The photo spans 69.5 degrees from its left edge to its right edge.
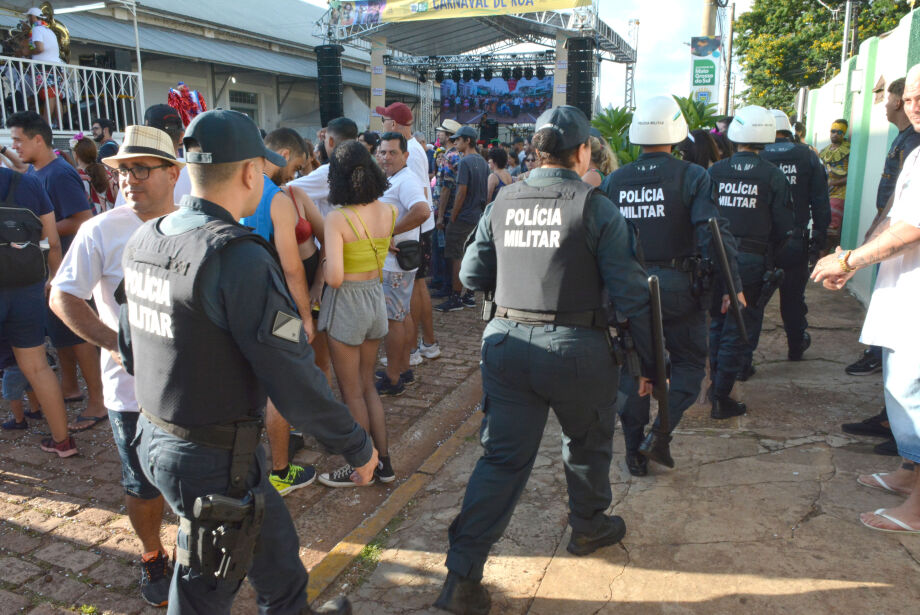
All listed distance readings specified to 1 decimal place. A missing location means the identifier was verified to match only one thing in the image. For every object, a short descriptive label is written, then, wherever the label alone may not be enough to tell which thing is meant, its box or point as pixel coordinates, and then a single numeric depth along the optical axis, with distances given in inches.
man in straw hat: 105.3
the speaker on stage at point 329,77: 732.7
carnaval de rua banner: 657.0
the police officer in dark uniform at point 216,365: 72.6
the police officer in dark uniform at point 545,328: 103.2
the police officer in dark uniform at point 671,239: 144.8
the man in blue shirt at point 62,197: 183.0
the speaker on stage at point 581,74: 739.4
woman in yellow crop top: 146.6
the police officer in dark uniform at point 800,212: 212.1
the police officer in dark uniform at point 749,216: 183.3
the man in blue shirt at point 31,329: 165.3
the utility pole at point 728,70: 974.3
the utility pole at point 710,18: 629.9
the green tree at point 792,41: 957.8
